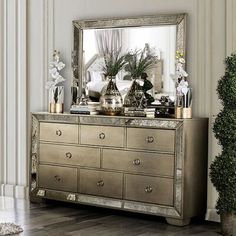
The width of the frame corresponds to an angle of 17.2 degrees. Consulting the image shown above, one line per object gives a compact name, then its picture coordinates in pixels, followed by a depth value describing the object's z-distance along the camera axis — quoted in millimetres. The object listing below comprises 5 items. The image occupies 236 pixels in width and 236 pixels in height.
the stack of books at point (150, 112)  6827
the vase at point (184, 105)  6644
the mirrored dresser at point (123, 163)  6498
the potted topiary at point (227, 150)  6042
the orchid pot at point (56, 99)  7625
